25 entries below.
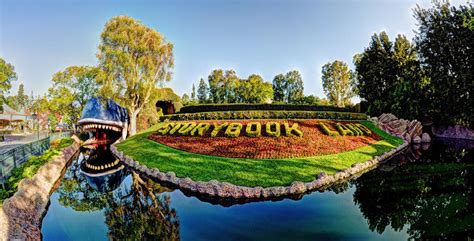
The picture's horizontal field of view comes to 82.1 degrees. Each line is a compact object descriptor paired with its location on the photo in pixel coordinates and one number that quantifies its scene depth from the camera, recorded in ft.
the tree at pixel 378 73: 107.65
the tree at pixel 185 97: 236.43
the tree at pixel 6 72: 95.09
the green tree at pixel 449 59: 77.46
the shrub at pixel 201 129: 53.12
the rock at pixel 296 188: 30.52
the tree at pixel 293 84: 224.94
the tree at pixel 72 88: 94.17
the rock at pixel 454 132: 87.30
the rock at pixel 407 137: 72.94
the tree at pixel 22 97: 306.80
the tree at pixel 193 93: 243.81
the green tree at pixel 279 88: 229.25
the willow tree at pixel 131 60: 78.43
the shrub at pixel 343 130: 54.82
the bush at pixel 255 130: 49.10
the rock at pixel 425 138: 76.69
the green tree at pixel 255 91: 190.49
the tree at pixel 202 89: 235.63
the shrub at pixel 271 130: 48.82
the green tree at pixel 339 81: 168.62
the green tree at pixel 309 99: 155.74
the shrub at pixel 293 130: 49.47
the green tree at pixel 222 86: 203.41
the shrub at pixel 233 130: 49.54
